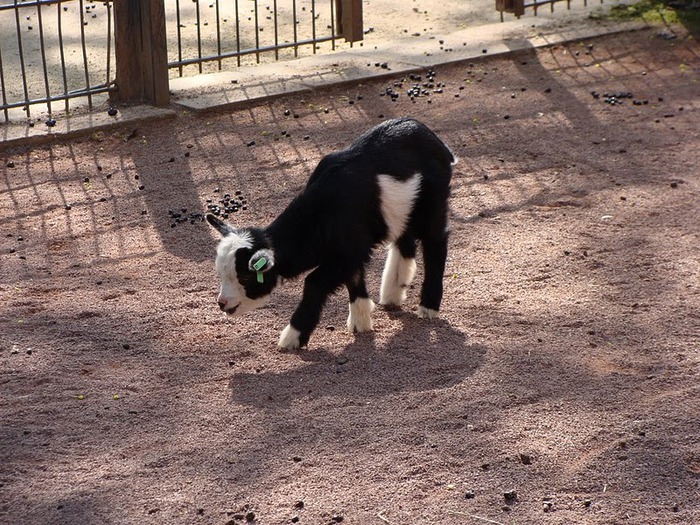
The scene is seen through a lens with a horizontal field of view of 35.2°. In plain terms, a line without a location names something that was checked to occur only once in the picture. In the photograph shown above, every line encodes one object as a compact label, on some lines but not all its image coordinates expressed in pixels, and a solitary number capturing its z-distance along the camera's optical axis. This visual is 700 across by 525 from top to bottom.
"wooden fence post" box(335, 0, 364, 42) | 11.83
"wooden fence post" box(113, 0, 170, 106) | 10.39
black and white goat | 6.18
